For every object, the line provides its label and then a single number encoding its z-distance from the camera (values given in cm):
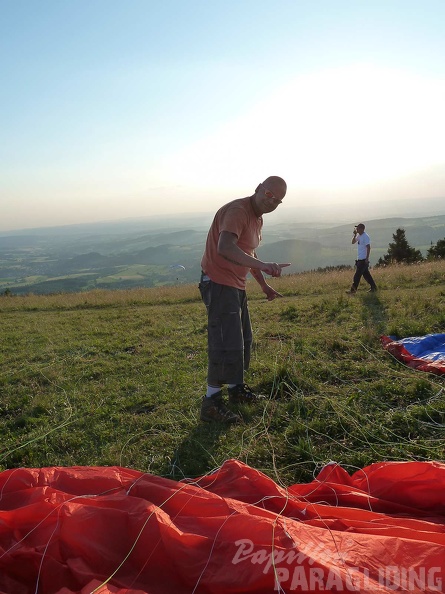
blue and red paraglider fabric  477
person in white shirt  1082
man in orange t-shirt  384
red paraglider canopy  177
